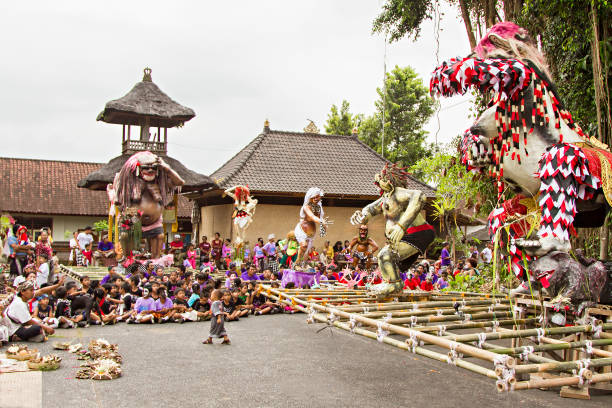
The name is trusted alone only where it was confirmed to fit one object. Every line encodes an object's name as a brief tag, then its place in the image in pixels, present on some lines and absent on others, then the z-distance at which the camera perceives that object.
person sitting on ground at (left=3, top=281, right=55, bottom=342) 7.28
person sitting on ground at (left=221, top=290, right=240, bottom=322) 9.30
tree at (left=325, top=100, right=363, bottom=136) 33.53
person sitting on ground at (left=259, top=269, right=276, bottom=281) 11.44
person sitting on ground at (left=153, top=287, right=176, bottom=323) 9.08
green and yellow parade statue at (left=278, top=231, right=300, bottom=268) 11.99
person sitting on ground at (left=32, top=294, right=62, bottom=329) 8.25
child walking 7.39
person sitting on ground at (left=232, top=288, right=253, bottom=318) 9.63
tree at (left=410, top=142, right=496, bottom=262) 10.26
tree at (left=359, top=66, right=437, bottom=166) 31.16
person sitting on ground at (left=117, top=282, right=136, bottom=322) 9.02
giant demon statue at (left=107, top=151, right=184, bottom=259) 11.86
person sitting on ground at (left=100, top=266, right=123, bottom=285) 10.02
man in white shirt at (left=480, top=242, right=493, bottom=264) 13.56
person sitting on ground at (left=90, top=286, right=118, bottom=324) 8.67
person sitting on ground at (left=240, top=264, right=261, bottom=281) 11.51
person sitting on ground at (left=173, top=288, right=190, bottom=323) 9.15
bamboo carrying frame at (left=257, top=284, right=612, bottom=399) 3.21
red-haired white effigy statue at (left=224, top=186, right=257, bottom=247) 13.94
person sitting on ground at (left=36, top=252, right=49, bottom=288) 10.31
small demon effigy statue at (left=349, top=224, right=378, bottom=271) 11.19
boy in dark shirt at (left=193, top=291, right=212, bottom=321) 9.31
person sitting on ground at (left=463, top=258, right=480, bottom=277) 11.37
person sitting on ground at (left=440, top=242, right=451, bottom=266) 14.46
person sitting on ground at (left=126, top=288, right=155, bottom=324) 8.94
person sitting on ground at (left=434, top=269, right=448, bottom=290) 11.24
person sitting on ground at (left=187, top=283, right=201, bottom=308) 9.64
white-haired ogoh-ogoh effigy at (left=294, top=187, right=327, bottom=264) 10.52
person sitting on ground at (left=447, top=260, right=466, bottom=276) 12.27
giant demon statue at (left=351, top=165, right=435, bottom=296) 6.72
